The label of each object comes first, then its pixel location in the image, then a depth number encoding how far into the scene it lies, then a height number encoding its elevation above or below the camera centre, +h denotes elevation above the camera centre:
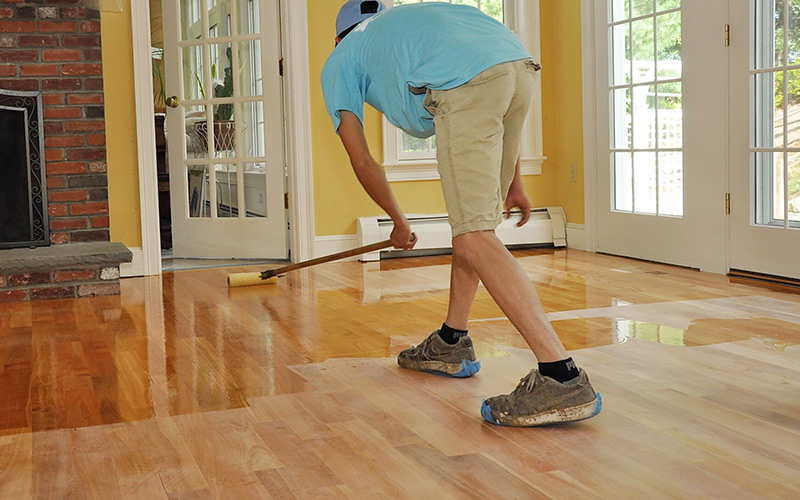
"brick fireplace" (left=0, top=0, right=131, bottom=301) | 4.68 +0.52
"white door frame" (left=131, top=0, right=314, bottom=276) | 5.29 +0.38
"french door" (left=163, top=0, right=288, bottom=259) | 5.45 +0.40
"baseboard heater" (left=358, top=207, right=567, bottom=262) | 5.43 -0.28
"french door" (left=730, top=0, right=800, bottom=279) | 3.96 +0.19
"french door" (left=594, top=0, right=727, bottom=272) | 4.44 +0.27
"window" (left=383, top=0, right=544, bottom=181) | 5.53 +0.27
